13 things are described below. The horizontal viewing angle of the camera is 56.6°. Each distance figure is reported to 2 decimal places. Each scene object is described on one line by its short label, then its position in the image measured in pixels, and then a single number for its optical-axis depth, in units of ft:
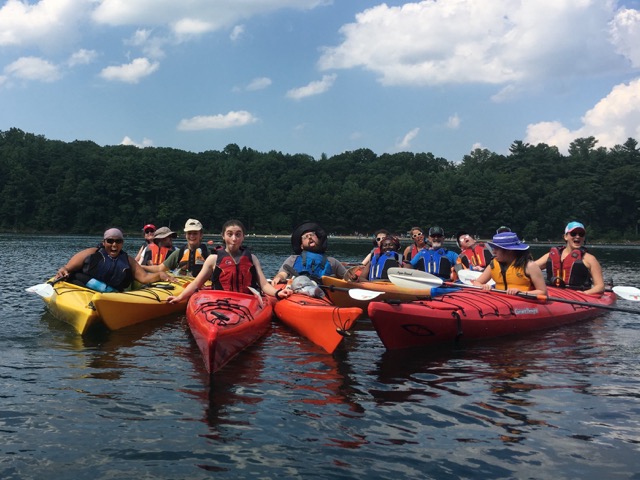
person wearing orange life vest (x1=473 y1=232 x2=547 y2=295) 25.94
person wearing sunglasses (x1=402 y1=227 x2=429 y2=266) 39.09
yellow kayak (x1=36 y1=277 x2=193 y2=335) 24.76
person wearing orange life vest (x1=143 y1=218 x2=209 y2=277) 33.53
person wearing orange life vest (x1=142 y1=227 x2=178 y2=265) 38.86
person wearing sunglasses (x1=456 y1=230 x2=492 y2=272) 42.43
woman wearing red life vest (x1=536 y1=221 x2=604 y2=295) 31.42
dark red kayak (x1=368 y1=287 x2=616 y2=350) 22.02
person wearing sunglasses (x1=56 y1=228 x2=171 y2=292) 27.53
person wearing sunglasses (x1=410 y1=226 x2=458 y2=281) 35.63
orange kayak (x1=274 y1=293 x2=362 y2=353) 20.35
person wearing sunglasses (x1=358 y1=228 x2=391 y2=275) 36.86
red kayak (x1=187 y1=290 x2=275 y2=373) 18.34
